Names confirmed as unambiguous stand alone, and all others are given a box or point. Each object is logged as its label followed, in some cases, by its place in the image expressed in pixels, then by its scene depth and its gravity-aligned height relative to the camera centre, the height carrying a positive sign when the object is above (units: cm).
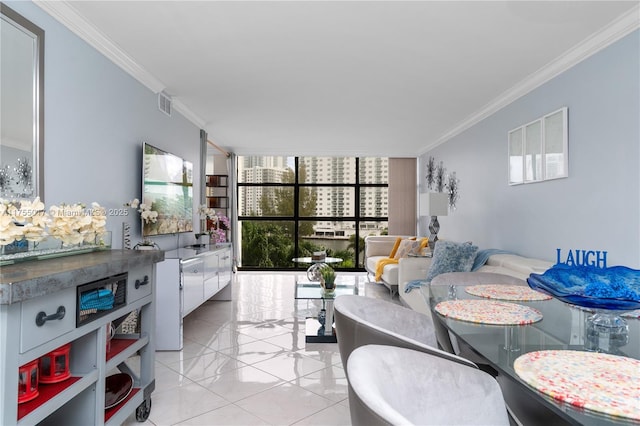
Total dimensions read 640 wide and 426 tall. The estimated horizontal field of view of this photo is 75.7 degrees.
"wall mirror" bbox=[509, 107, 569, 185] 344 +56
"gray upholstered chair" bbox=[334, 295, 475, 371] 145 -47
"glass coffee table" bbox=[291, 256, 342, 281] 482 -70
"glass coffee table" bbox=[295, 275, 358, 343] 372 -102
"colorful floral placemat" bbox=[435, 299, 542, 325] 151 -40
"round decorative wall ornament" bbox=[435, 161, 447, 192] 669 +54
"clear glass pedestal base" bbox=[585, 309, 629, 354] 128 -42
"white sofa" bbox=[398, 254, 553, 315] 334 -55
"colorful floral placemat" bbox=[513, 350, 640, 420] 86 -40
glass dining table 112 -42
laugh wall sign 292 -35
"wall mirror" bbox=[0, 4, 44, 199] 213 +56
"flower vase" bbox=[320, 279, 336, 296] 389 -73
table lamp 579 +6
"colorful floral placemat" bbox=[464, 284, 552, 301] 190 -40
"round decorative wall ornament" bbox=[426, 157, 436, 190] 723 +68
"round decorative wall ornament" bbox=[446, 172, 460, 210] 601 +32
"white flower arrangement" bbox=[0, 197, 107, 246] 156 -7
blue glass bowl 133 -27
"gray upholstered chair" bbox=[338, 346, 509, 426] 99 -47
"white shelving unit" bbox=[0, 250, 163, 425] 130 -47
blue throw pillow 417 -48
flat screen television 379 +19
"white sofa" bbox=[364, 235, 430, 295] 676 -69
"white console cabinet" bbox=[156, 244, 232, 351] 349 -73
